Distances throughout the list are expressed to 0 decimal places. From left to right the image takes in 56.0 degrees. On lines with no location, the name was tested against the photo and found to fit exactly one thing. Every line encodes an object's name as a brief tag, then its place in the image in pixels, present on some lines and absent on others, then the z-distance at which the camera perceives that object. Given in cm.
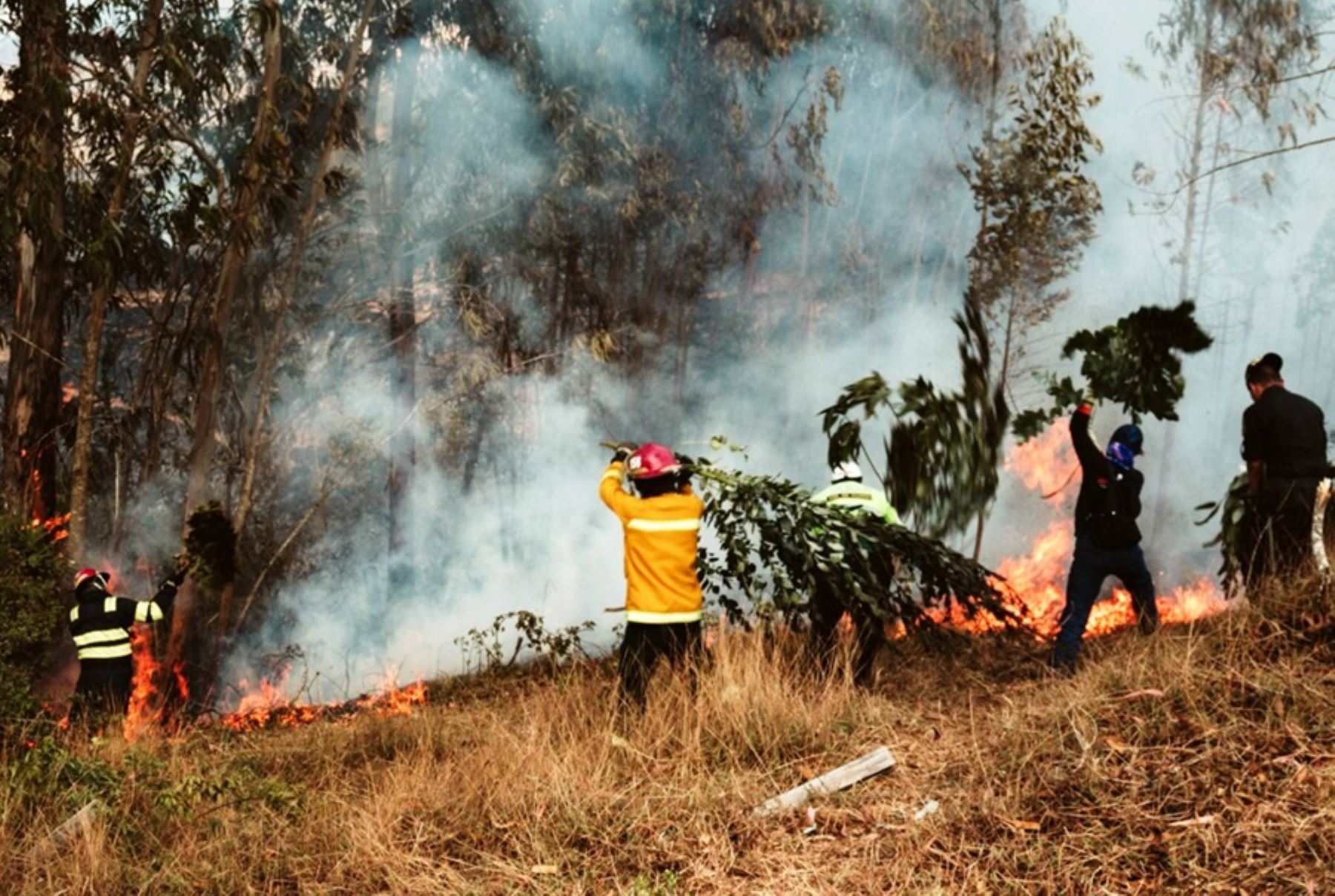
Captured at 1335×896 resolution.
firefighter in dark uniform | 816
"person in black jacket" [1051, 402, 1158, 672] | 616
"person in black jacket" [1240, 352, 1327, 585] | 617
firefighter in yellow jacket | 618
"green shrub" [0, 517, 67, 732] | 782
